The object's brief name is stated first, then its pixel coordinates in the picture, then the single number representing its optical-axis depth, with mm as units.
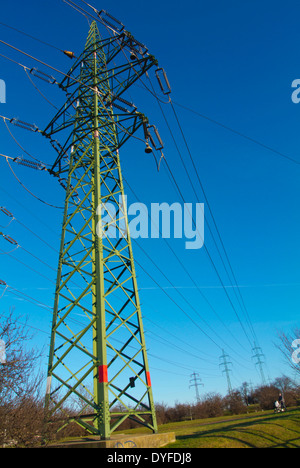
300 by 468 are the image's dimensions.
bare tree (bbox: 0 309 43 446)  7969
